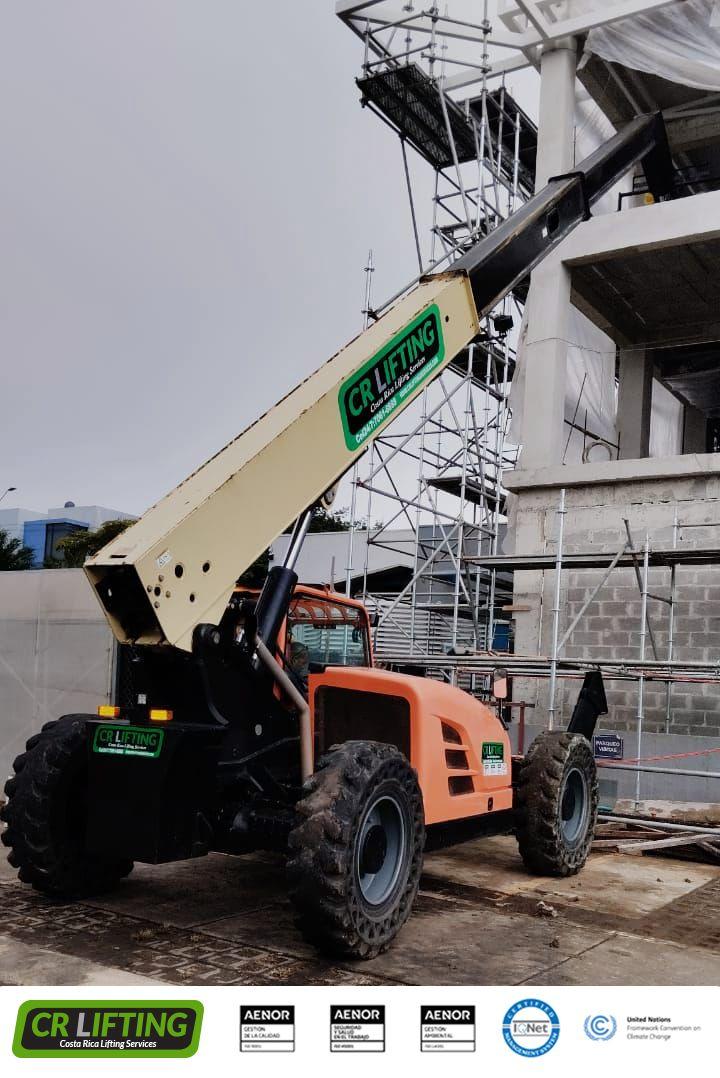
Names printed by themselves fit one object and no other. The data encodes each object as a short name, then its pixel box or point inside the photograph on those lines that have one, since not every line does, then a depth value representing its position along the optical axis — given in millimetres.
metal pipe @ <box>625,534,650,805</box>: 10839
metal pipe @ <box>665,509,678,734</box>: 12087
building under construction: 12836
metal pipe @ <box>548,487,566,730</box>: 10174
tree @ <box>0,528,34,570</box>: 33497
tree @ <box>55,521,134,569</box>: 27534
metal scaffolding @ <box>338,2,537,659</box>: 16891
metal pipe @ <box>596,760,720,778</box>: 9133
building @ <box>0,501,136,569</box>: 42688
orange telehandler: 4836
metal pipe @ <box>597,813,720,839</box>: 8996
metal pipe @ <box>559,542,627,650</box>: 11164
